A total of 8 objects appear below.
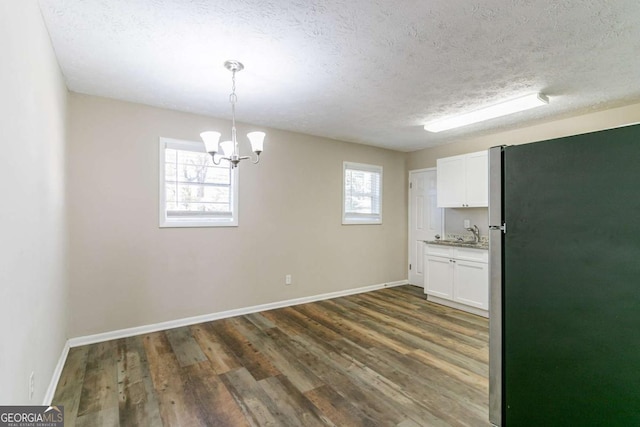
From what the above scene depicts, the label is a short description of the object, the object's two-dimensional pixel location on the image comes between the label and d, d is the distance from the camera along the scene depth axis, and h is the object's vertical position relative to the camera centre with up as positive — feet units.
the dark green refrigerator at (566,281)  3.85 -1.00
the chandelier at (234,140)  7.83 +2.06
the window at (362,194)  16.57 +1.17
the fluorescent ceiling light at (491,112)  9.98 +3.98
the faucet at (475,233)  14.89 -0.95
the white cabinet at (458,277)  12.93 -3.00
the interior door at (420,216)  17.33 -0.11
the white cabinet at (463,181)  13.85 +1.71
